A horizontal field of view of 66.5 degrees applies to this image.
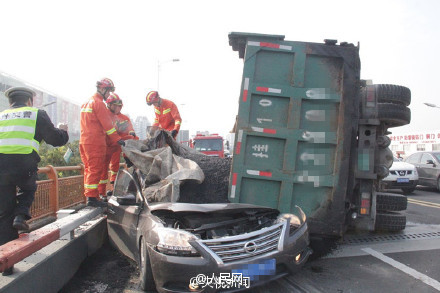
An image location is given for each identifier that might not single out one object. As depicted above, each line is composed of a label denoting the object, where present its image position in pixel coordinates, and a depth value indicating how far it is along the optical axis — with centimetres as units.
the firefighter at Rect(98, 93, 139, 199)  598
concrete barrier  255
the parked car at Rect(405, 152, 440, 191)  1208
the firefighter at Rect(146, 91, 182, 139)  699
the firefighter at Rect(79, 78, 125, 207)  534
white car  1122
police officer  341
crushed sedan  272
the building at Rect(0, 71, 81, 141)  3709
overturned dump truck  414
